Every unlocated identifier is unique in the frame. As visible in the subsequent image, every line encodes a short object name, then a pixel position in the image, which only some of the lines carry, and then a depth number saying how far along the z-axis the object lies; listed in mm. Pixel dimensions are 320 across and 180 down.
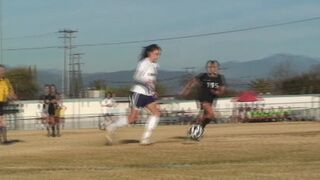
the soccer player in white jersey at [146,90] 13852
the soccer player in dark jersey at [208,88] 15602
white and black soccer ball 15031
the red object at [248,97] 61438
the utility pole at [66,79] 123500
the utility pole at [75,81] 130138
